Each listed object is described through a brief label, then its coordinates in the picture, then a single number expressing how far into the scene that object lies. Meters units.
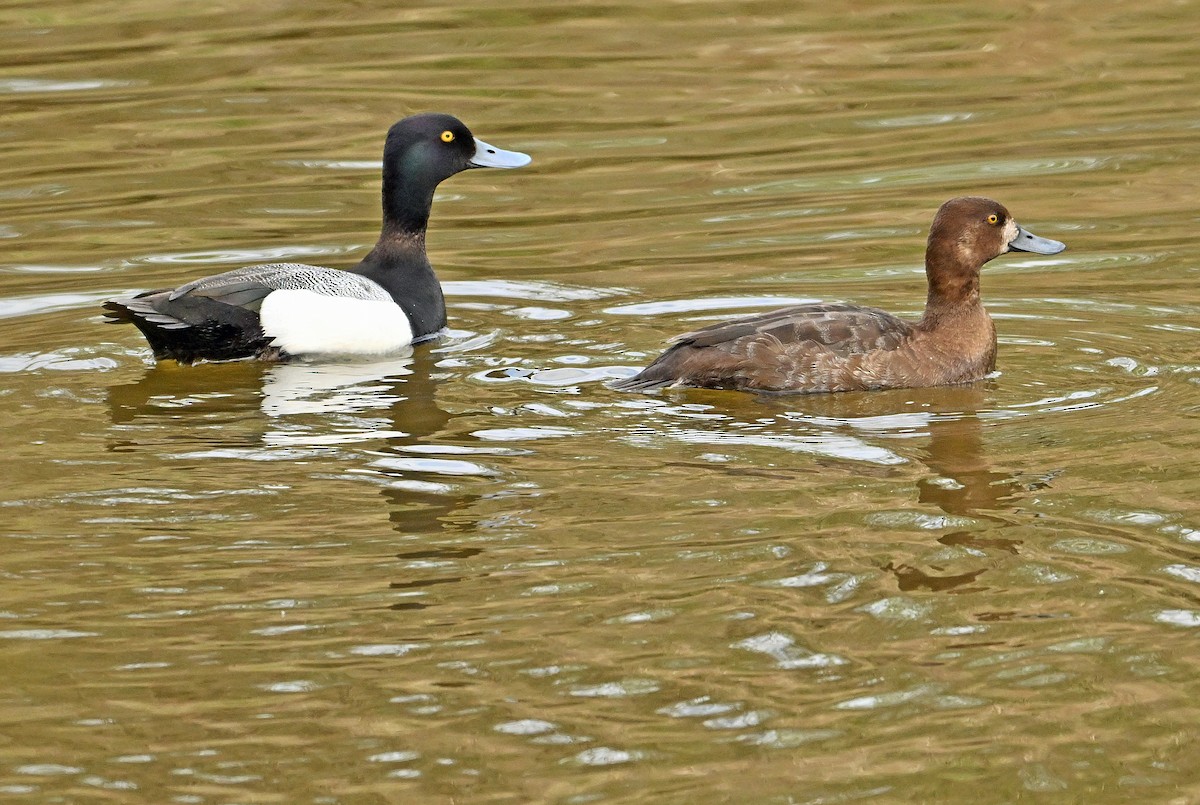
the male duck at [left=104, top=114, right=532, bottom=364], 19.48
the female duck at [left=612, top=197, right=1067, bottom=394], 17.30
